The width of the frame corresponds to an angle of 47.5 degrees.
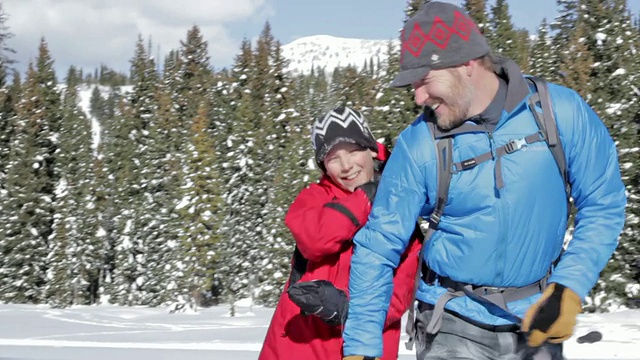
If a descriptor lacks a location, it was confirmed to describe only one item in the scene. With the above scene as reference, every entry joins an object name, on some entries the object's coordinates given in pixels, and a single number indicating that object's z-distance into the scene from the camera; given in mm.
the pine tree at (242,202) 47562
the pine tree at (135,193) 52250
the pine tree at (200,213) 42156
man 2734
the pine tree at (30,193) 45625
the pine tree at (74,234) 46844
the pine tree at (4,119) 48119
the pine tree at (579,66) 31938
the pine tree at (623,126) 27438
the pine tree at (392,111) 31016
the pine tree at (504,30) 51281
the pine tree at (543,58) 43088
